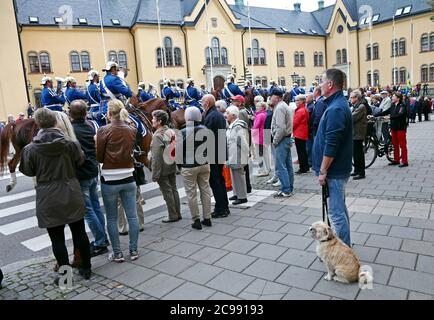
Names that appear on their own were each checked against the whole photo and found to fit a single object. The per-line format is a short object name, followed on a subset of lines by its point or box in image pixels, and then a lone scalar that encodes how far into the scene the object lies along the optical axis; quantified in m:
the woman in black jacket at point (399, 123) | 9.43
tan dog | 3.78
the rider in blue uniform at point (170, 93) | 14.43
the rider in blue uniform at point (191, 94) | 15.20
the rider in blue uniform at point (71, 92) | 10.63
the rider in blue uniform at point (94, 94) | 9.45
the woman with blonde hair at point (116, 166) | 4.61
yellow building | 33.12
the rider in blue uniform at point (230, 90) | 13.84
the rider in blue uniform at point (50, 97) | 10.41
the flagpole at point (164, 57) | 38.04
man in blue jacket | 4.07
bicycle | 10.06
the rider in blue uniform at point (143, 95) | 14.76
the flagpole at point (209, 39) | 37.62
